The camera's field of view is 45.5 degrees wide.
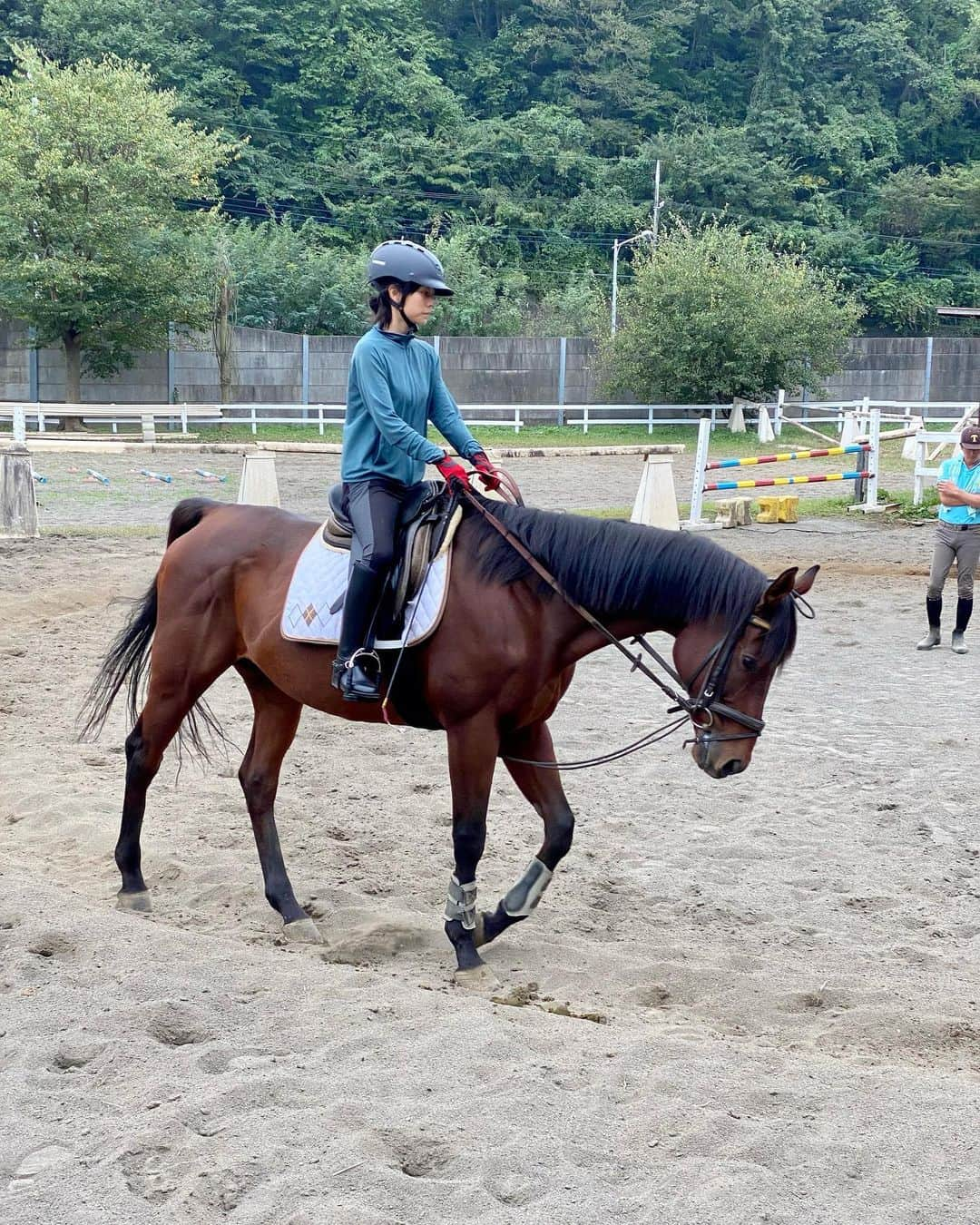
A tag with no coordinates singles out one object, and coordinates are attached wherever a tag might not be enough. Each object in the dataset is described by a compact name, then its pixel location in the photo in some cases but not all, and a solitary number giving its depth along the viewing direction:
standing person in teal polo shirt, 9.72
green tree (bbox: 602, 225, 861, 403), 31.19
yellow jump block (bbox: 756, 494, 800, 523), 16.31
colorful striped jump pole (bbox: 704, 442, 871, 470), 14.05
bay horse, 4.24
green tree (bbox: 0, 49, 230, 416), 28.88
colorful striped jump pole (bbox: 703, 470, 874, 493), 14.05
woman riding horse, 4.47
